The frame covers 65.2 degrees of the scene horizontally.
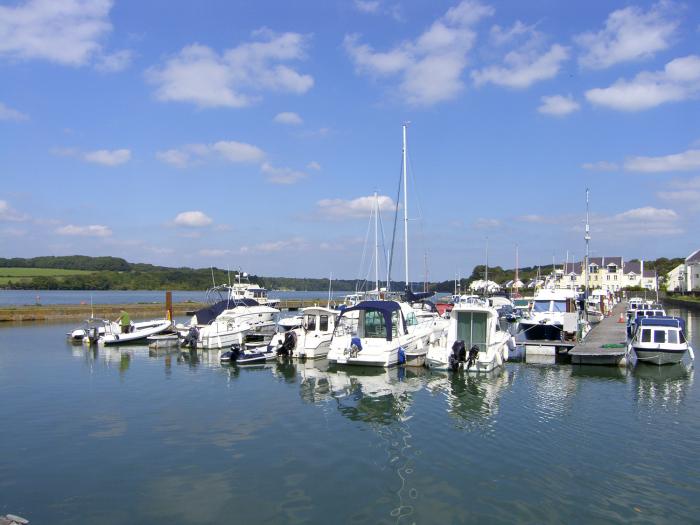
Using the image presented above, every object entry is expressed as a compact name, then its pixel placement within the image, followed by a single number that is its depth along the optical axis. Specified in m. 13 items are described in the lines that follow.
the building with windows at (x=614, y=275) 111.31
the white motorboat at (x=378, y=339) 25.70
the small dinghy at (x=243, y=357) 27.73
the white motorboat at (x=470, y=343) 24.38
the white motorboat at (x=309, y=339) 28.95
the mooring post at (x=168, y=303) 43.80
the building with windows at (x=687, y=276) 97.00
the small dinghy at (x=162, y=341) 33.25
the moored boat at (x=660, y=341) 26.08
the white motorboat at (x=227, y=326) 33.25
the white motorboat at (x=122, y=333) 35.41
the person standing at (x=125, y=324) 37.03
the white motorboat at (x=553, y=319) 31.25
